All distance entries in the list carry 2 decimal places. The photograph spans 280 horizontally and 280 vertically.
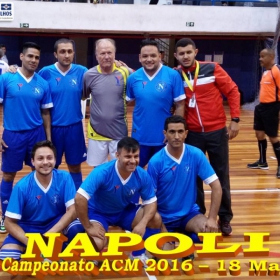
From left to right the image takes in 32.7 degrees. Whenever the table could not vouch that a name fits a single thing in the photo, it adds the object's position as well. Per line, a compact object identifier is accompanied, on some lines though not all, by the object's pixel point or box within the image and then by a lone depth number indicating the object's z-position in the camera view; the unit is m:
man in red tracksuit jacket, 4.14
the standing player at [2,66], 10.12
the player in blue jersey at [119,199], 3.46
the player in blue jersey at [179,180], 3.72
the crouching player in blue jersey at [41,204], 3.45
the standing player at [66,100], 4.31
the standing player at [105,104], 4.28
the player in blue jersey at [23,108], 4.15
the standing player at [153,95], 4.11
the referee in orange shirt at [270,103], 6.48
